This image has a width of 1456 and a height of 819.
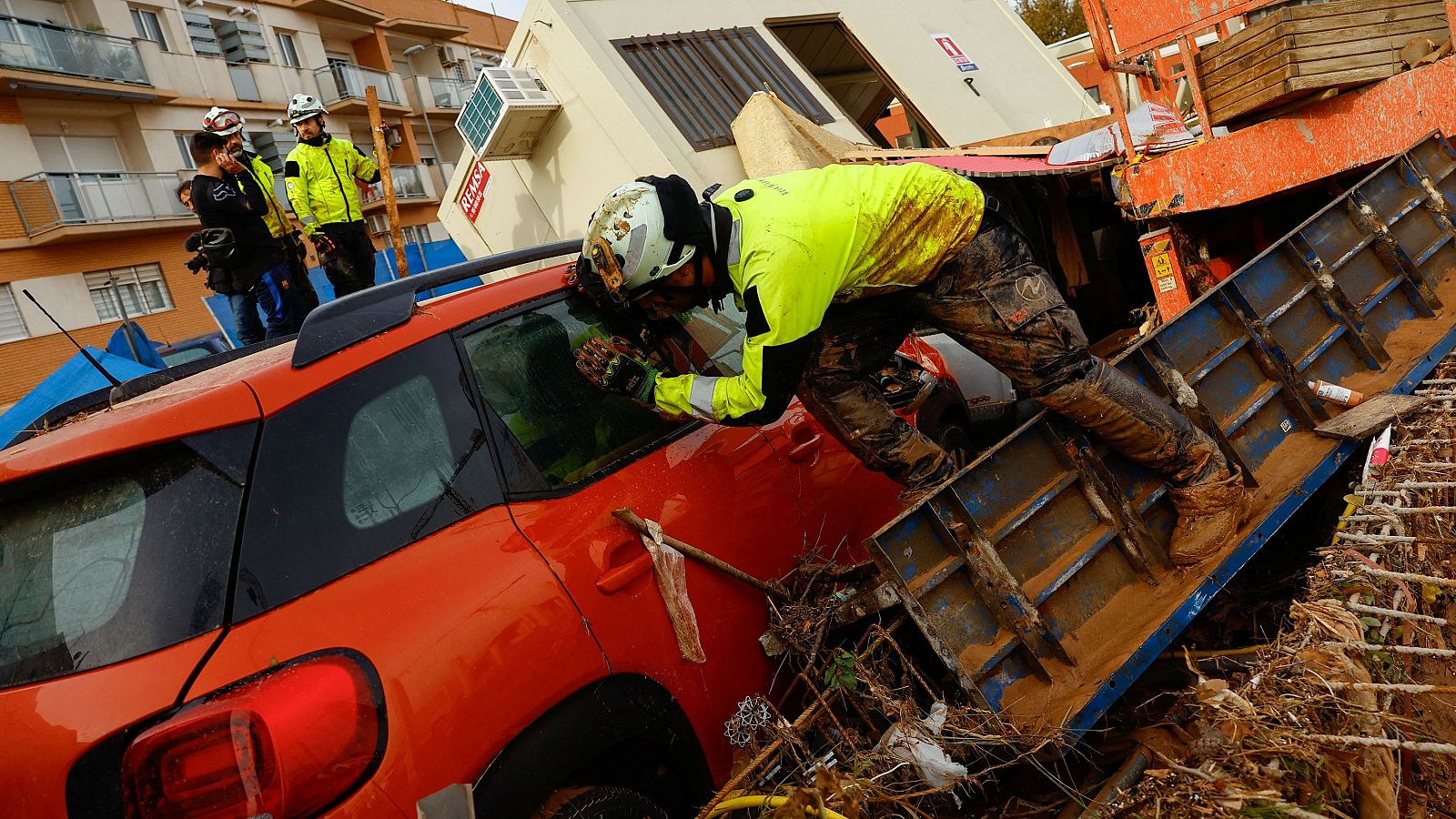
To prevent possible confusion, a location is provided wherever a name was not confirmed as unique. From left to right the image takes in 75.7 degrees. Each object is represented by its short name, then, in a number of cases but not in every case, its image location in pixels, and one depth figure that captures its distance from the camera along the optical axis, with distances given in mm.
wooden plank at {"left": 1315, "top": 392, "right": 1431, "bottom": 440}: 3641
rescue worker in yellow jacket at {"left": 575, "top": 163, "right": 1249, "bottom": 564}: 2797
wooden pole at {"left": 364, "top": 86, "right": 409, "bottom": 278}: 7836
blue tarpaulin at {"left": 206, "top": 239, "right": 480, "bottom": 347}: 10523
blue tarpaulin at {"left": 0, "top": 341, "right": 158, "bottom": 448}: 5949
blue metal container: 2930
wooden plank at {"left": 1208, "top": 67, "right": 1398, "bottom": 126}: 4527
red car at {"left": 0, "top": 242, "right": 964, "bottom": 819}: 1841
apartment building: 22391
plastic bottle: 4008
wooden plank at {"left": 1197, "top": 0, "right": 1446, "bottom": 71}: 4509
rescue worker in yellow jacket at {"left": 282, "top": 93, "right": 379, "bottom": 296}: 7094
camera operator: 6105
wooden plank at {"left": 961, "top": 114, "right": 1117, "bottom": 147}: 7633
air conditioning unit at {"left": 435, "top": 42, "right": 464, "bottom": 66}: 37062
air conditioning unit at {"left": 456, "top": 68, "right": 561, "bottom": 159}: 7656
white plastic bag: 2498
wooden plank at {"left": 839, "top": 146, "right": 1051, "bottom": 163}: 5934
